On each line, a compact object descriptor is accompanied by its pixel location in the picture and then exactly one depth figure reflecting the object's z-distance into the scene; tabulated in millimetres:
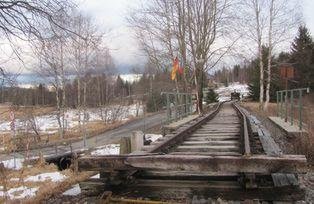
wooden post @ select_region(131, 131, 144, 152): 9039
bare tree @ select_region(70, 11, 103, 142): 37562
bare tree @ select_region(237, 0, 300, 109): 41662
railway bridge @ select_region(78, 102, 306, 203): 4910
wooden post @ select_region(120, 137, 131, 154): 8922
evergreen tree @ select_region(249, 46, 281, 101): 50534
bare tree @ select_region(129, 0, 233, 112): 30203
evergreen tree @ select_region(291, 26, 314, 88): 54125
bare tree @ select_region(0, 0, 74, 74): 7281
